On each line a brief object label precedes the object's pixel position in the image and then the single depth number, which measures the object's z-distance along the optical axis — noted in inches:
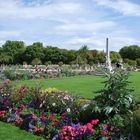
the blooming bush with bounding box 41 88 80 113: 210.5
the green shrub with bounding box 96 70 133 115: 168.6
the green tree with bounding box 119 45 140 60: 2208.8
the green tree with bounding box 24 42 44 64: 2024.2
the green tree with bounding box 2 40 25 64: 2089.5
